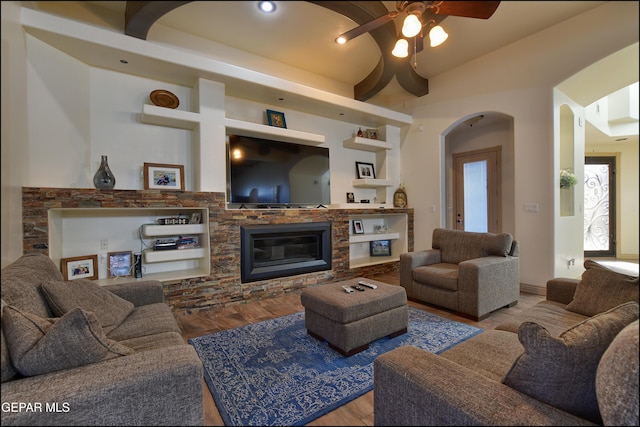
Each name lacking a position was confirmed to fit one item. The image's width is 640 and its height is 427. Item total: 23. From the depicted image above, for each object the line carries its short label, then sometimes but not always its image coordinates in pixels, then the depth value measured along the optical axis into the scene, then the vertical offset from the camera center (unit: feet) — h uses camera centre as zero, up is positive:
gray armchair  8.30 -2.11
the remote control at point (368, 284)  7.60 -2.09
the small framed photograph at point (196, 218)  10.09 -0.14
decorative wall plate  9.29 +4.08
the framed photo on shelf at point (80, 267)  8.20 -1.60
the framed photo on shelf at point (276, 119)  11.73 +4.16
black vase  8.30 +1.19
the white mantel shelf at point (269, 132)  10.14 +3.36
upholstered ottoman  6.29 -2.58
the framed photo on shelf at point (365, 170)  15.20 +2.41
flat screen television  10.44 +1.69
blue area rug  4.59 -3.36
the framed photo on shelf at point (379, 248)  15.42 -2.09
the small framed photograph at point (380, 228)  15.80 -1.00
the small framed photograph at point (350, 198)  14.93 +0.79
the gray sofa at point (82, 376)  2.55 -1.69
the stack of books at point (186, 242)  9.80 -1.03
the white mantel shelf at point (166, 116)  8.79 +3.31
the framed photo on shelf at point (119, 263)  9.02 -1.63
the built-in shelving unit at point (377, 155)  14.29 +3.34
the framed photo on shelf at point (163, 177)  9.53 +1.40
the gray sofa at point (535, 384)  2.03 -1.72
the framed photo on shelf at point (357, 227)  14.83 -0.82
